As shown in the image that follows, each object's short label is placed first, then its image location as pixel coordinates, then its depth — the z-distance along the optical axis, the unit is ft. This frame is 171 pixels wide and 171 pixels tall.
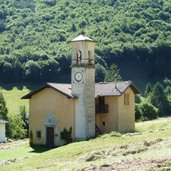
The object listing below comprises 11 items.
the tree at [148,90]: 404.04
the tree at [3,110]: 244.01
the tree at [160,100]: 339.28
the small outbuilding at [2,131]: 206.33
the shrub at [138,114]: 270.67
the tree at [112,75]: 360.28
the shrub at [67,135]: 158.81
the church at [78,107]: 160.97
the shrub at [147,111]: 279.49
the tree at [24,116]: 258.33
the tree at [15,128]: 231.71
